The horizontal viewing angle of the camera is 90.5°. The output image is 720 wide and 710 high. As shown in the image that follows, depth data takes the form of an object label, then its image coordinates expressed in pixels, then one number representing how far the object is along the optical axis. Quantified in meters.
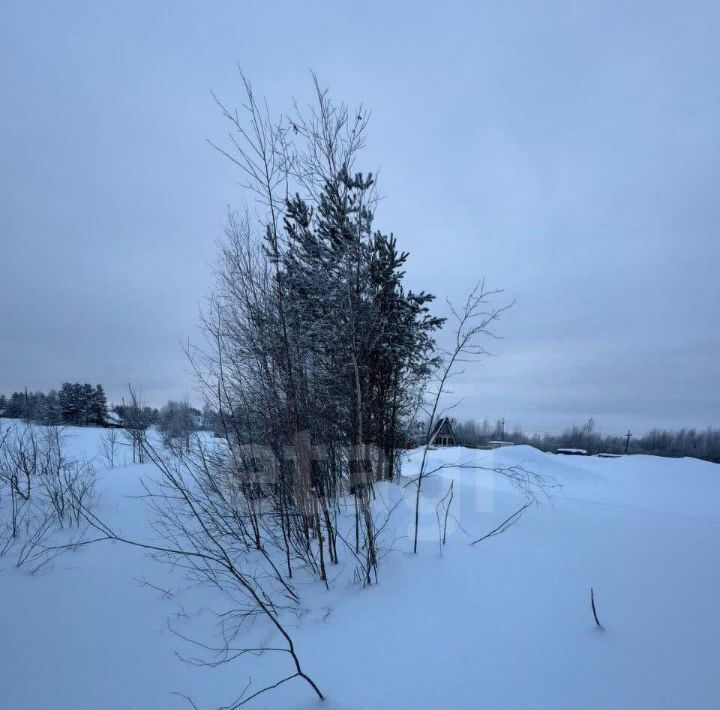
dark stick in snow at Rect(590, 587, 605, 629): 2.91
